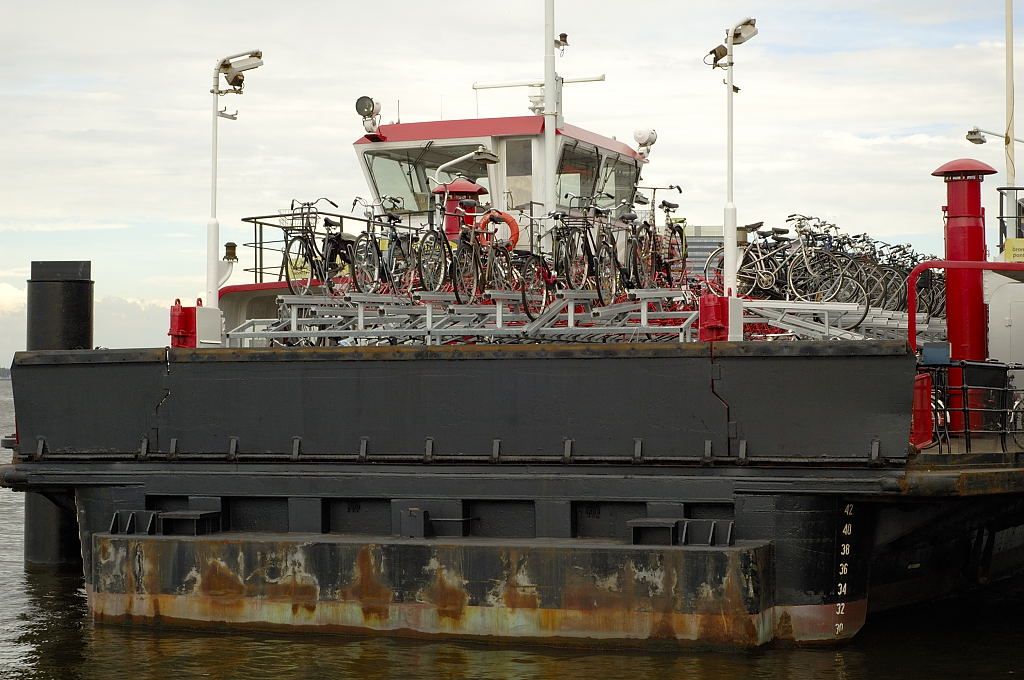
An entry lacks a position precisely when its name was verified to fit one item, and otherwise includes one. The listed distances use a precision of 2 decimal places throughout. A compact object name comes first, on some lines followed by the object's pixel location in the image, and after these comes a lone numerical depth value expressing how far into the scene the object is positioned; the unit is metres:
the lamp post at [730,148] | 12.05
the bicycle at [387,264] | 13.87
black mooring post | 13.92
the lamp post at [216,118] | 14.10
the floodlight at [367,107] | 16.55
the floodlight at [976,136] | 24.44
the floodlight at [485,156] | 15.66
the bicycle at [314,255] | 13.71
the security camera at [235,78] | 14.88
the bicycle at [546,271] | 13.55
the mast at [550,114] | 15.27
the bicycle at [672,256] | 14.16
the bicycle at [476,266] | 13.45
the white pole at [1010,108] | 23.42
